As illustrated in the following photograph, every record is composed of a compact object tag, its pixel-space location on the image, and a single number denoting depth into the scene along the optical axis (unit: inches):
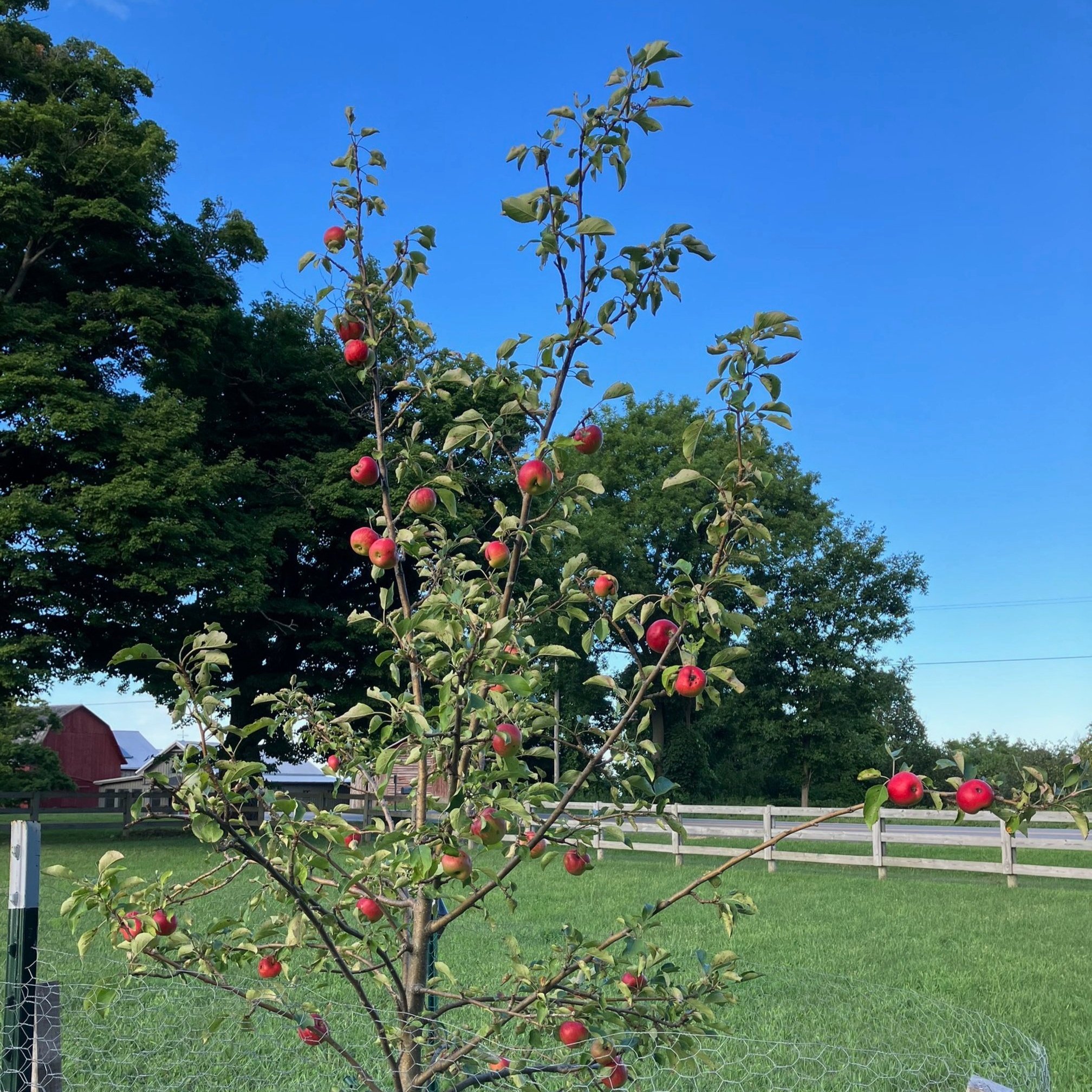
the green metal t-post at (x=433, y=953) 96.7
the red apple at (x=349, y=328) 108.2
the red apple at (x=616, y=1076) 83.6
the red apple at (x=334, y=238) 106.8
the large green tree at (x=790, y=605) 1208.8
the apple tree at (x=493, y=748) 78.0
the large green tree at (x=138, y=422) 633.6
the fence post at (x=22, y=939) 118.0
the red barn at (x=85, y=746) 2138.3
